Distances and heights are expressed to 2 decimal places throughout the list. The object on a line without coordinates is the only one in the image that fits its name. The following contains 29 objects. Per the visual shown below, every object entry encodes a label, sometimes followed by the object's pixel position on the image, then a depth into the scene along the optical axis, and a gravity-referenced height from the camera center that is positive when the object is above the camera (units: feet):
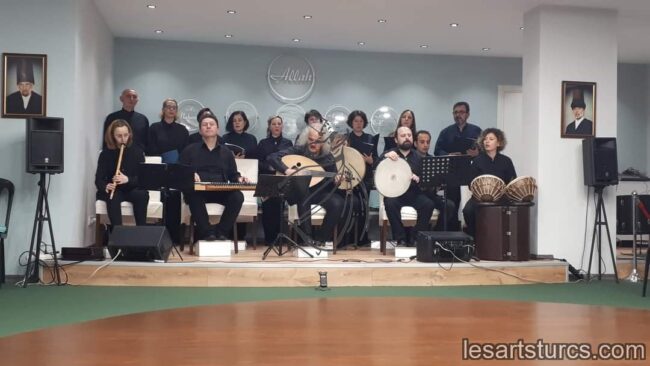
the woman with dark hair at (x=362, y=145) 25.75 +1.41
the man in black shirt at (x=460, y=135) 28.25 +2.01
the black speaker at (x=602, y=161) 22.09 +0.70
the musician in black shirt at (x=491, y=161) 23.17 +0.71
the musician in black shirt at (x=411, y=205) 22.94 -0.87
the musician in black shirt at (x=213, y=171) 21.77 +0.29
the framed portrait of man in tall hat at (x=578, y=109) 23.22 +2.58
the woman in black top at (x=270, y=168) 26.12 +0.51
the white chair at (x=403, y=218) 22.97 -1.32
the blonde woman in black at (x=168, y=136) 26.37 +1.77
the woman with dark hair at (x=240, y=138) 27.35 +1.78
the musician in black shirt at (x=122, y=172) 21.74 +0.25
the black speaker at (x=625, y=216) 27.30 -1.46
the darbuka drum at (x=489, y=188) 21.54 -0.23
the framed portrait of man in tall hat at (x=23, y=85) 20.48 +2.96
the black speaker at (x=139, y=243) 19.42 -1.89
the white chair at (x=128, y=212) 21.79 -1.14
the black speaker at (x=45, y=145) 19.21 +1.01
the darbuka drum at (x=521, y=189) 21.62 -0.26
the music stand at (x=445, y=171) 21.30 +0.32
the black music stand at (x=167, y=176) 20.40 +0.11
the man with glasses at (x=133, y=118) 25.84 +2.46
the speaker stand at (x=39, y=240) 19.16 -1.80
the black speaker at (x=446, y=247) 20.59 -2.12
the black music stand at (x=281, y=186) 20.01 -0.19
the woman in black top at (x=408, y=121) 26.02 +2.38
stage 19.40 -2.81
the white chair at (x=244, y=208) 22.25 -1.00
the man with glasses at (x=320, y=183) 22.03 -0.10
